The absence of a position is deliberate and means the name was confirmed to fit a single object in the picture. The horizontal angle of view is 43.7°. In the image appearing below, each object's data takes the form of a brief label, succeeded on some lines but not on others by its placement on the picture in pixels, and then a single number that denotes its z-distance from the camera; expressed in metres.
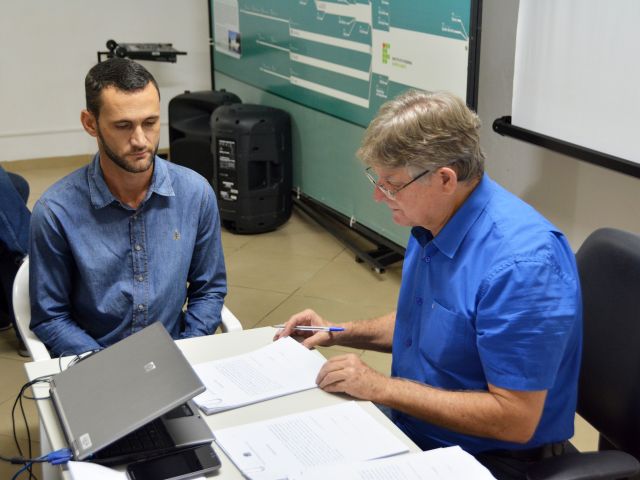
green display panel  3.43
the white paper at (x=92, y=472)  1.33
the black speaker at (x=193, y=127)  5.27
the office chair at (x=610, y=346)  1.59
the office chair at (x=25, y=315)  1.97
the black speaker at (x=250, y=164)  4.76
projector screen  2.59
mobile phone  1.36
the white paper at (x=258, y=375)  1.61
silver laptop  1.38
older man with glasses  1.50
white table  1.47
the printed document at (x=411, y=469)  1.34
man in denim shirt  2.01
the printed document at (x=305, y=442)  1.40
